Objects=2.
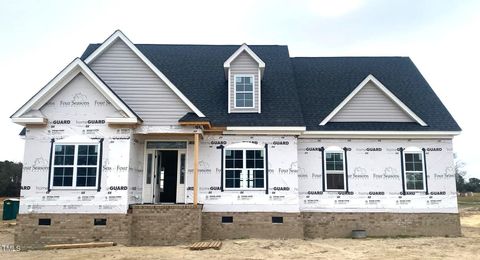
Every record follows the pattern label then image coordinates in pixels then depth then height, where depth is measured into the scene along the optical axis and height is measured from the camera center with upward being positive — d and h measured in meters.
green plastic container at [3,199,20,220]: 24.88 -1.42
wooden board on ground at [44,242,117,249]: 13.63 -1.96
